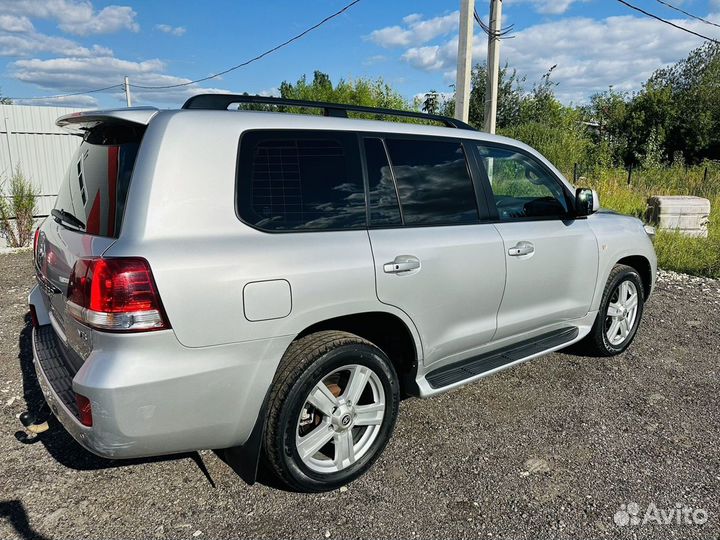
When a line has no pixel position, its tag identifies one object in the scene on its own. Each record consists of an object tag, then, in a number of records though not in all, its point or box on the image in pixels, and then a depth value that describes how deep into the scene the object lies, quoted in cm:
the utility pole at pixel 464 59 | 851
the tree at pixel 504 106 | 2547
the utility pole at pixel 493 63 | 909
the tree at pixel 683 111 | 2970
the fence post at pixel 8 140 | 998
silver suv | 206
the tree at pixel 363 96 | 2609
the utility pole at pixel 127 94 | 3186
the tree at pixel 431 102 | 3238
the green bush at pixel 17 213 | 936
